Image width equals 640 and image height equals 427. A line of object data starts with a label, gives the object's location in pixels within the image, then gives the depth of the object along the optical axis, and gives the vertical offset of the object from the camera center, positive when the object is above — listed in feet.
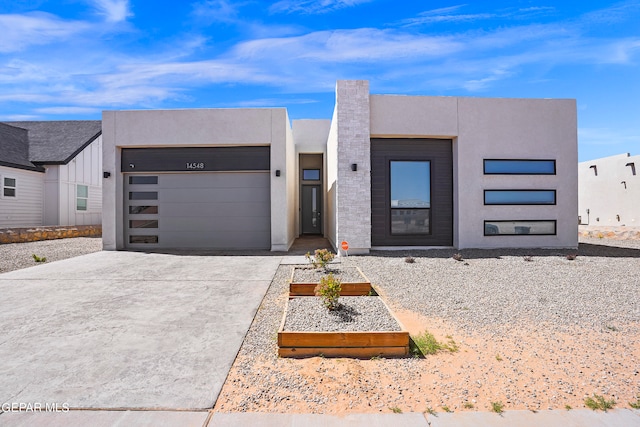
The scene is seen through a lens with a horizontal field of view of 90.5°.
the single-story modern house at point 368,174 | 30.37 +3.90
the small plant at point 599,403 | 7.39 -4.54
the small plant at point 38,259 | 25.89 -3.70
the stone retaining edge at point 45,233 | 39.34 -2.65
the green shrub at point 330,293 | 12.75 -3.26
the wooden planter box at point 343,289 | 15.97 -3.85
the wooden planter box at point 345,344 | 9.93 -4.12
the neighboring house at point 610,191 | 54.13 +3.90
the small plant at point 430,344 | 10.28 -4.44
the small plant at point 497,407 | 7.27 -4.54
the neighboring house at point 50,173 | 45.88 +6.51
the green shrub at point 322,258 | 19.95 -2.86
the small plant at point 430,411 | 7.22 -4.56
